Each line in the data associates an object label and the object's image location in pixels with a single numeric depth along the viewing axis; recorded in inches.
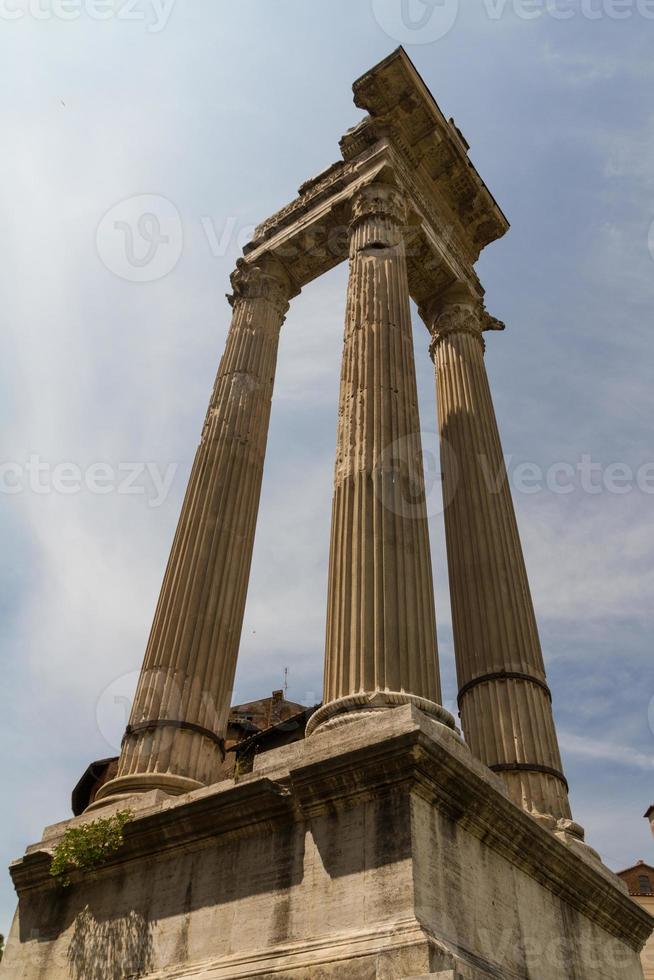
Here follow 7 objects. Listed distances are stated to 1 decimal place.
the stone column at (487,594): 527.8
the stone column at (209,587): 508.7
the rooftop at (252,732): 1462.8
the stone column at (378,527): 417.1
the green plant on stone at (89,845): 414.9
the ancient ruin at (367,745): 321.1
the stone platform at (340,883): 299.9
